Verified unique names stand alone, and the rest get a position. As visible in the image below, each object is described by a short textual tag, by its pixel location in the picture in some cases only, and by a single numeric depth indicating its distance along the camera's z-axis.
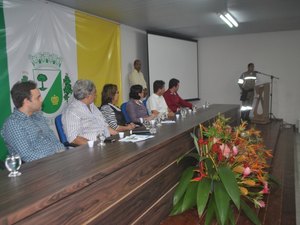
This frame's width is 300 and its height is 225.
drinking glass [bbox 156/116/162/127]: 2.63
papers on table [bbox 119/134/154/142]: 1.96
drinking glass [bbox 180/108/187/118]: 3.31
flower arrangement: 1.64
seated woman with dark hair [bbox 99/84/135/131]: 3.37
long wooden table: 1.02
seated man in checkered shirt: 1.98
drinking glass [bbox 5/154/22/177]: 1.29
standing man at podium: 6.68
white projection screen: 5.98
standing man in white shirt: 5.44
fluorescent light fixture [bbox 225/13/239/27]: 4.78
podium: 6.35
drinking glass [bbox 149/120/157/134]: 2.21
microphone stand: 6.97
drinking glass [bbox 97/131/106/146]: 1.86
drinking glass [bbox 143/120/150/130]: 2.41
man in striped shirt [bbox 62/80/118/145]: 2.55
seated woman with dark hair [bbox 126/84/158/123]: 3.74
